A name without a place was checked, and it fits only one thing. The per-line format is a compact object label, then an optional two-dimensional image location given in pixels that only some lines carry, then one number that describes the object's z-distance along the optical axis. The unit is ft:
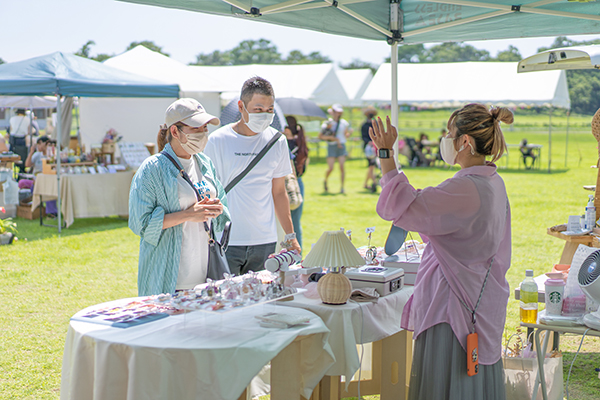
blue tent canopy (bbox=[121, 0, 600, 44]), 12.09
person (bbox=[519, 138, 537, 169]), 54.85
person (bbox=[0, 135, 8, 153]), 30.54
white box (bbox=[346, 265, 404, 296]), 8.25
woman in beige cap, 8.20
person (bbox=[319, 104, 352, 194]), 39.03
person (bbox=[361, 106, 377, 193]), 39.59
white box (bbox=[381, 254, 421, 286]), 9.11
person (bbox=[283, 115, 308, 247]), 20.02
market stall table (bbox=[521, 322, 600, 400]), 8.19
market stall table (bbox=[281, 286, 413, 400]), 7.46
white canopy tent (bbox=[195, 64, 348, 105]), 52.03
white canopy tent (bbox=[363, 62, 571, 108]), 48.29
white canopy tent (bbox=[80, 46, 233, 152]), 39.09
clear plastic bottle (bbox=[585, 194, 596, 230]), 13.09
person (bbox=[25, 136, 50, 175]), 33.88
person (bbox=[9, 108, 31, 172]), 42.91
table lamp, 7.52
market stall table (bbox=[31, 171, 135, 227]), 26.61
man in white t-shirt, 10.27
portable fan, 8.12
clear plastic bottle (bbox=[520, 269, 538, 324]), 8.82
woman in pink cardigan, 6.62
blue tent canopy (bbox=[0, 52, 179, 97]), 23.99
